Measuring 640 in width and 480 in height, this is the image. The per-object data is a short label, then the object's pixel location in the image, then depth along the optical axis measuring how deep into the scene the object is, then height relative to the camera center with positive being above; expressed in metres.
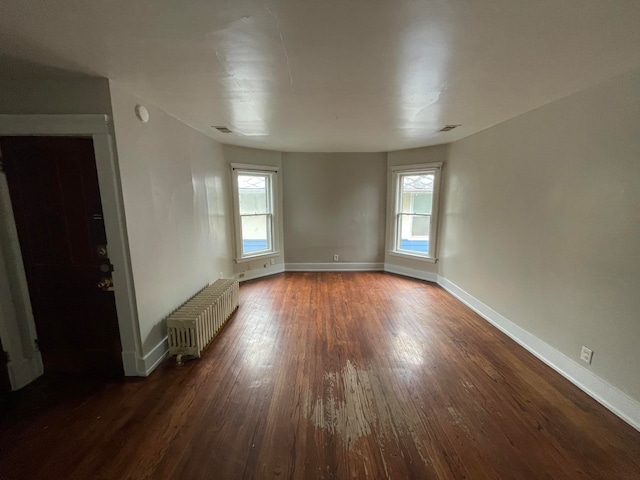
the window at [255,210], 4.59 -0.14
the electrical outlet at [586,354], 2.04 -1.22
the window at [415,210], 4.58 -0.14
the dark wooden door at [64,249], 1.98 -0.38
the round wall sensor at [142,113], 2.16 +0.76
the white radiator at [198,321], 2.44 -1.21
